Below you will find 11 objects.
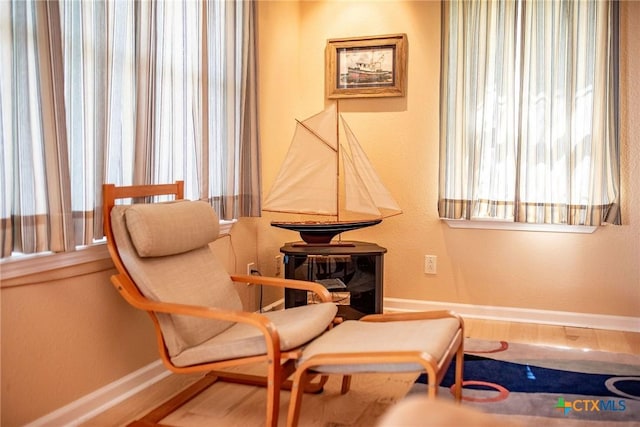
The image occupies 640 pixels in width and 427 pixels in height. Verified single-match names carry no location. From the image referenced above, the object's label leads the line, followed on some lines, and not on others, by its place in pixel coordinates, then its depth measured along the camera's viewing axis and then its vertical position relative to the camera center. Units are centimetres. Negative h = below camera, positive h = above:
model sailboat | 376 +0
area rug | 260 -92
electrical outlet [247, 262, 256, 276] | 395 -53
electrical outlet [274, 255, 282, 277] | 427 -56
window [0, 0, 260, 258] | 218 +31
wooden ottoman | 208 -58
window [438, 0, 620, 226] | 379 +44
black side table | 373 -53
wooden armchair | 231 -47
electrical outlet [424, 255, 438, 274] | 430 -55
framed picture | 426 +80
